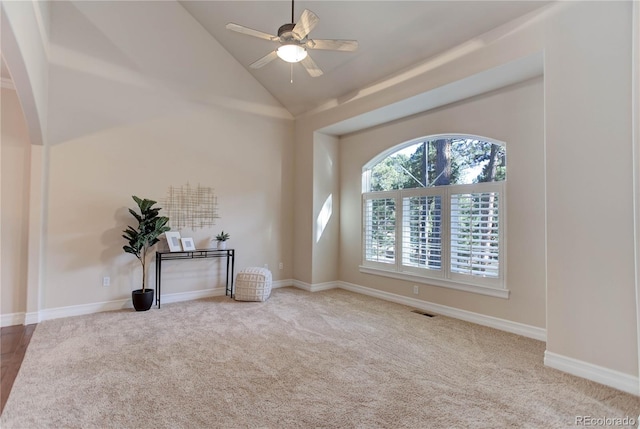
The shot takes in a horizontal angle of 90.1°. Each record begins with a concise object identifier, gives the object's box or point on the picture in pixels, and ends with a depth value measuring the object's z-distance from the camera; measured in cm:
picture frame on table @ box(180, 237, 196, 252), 490
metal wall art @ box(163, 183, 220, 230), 500
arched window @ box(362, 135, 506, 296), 399
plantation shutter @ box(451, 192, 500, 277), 394
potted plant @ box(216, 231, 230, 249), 532
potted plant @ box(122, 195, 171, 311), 430
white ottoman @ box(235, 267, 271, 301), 497
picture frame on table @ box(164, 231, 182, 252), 478
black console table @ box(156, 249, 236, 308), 470
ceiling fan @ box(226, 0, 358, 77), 286
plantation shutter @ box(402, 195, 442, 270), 458
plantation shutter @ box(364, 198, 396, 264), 523
